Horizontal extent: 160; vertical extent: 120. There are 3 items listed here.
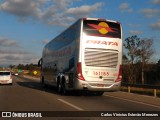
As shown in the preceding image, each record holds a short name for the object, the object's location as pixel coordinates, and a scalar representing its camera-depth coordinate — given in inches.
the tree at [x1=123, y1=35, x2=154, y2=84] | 1622.0
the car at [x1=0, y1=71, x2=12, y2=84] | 784.0
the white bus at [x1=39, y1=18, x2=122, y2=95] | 402.2
